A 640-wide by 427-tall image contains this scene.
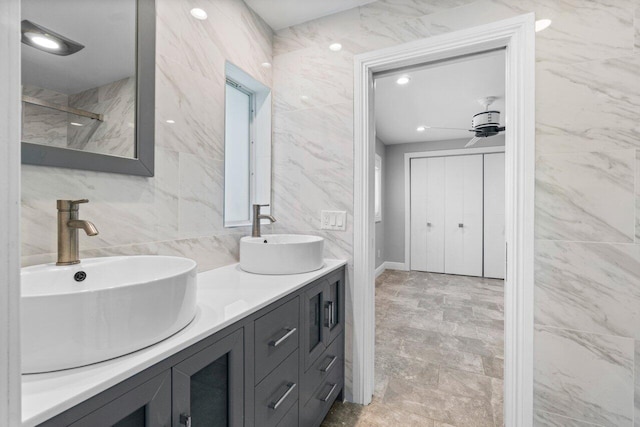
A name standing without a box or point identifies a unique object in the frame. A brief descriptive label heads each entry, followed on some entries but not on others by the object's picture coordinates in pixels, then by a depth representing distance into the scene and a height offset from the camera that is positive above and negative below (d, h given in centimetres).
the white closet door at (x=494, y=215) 472 +3
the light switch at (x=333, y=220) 175 -2
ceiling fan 293 +93
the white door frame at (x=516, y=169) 135 +22
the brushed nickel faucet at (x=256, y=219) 174 -2
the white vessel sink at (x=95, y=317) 56 -21
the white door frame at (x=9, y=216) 40 +0
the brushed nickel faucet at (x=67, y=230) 89 -4
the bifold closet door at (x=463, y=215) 490 +3
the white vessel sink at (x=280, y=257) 140 -19
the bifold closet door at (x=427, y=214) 514 +4
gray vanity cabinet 62 -46
